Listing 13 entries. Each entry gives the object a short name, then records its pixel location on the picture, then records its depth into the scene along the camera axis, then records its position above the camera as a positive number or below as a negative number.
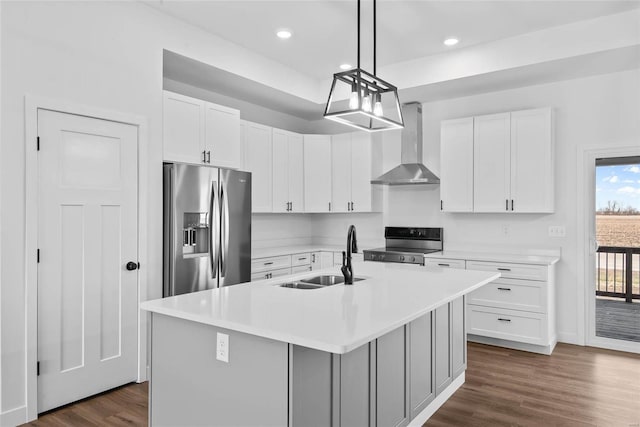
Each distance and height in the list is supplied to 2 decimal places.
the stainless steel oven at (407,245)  4.77 -0.38
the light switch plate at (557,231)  4.46 -0.18
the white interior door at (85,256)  2.88 -0.30
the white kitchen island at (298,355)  1.74 -0.66
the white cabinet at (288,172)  5.25 +0.53
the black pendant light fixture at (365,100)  2.60 +0.71
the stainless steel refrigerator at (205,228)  3.51 -0.12
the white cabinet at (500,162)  4.34 +0.54
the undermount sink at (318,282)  2.86 -0.46
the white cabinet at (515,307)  4.07 -0.91
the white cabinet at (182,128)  3.66 +0.75
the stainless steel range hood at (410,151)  5.06 +0.77
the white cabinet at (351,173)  5.49 +0.53
